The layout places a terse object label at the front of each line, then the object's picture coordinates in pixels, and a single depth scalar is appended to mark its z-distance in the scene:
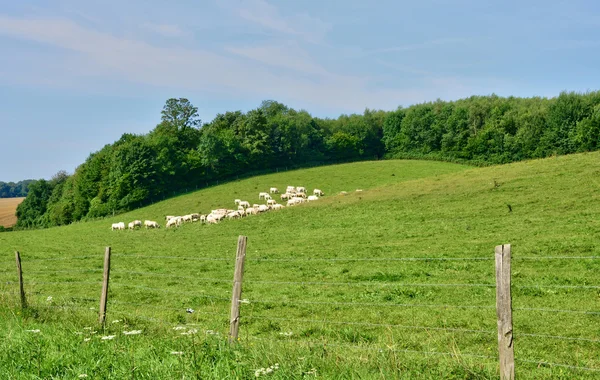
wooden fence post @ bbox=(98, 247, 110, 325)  10.44
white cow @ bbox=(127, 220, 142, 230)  52.90
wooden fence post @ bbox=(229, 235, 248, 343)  8.27
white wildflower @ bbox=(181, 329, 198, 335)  7.90
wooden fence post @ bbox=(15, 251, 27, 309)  11.58
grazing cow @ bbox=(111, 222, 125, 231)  53.31
